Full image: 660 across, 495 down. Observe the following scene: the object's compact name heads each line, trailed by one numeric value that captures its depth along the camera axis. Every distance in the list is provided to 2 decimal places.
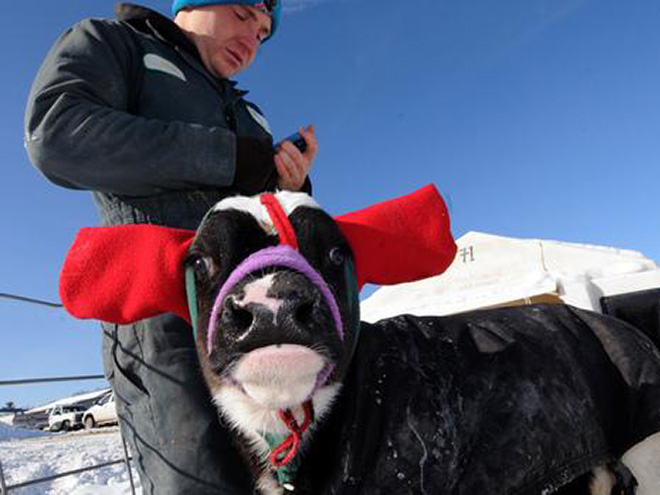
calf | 1.11
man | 1.28
